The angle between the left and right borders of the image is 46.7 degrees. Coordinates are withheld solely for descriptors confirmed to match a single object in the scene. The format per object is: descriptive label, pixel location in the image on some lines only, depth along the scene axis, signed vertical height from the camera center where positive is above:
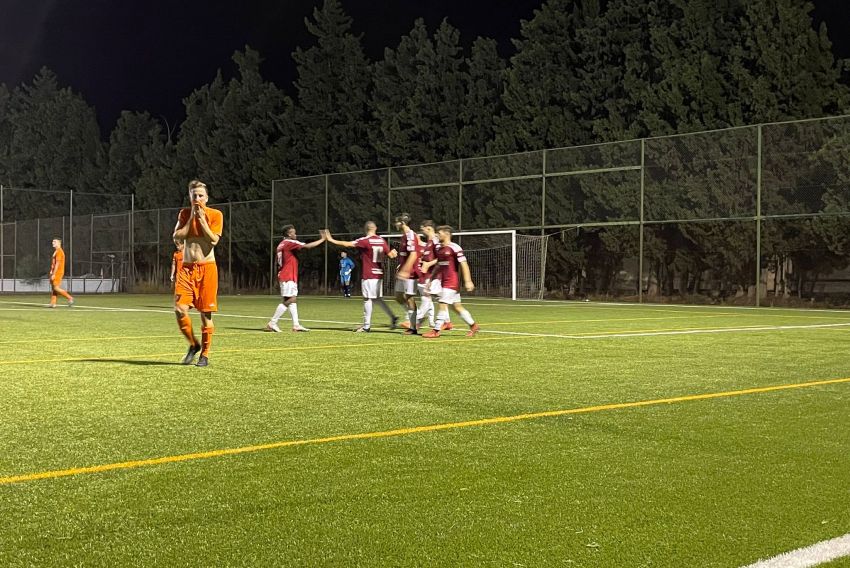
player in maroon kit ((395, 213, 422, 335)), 15.00 -0.14
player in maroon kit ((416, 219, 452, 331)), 15.13 -0.22
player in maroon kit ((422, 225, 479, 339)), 14.45 -0.19
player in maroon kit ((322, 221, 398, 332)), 15.96 -0.02
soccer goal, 33.56 -0.07
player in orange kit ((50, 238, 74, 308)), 25.03 -0.33
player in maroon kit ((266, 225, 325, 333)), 15.78 -0.20
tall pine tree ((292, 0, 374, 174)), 48.38 +8.16
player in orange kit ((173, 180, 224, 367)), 9.51 -0.03
